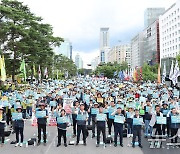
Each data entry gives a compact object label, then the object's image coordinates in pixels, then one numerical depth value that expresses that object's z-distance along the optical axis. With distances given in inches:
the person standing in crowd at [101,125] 545.6
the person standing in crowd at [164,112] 576.3
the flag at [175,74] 1153.4
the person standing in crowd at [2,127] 542.9
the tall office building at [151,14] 6988.2
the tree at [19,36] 1482.5
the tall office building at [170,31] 4126.5
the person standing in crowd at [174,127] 545.3
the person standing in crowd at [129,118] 591.1
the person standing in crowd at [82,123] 550.3
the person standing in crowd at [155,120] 554.9
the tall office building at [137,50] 6210.6
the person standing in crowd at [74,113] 601.8
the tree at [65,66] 4219.5
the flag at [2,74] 924.7
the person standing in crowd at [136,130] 538.0
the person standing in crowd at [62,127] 534.6
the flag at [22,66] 1496.3
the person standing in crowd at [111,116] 625.1
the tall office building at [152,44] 5098.4
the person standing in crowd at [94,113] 636.9
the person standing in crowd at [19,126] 547.5
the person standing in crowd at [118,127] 538.3
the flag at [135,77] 2187.5
